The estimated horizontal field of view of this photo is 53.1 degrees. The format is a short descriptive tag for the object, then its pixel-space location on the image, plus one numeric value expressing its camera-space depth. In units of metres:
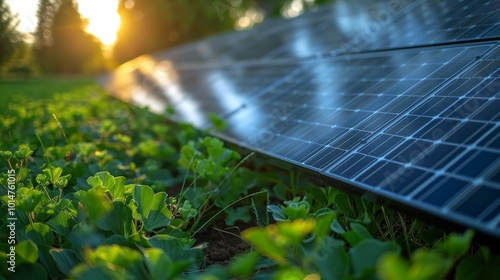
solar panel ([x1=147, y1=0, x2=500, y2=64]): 2.88
